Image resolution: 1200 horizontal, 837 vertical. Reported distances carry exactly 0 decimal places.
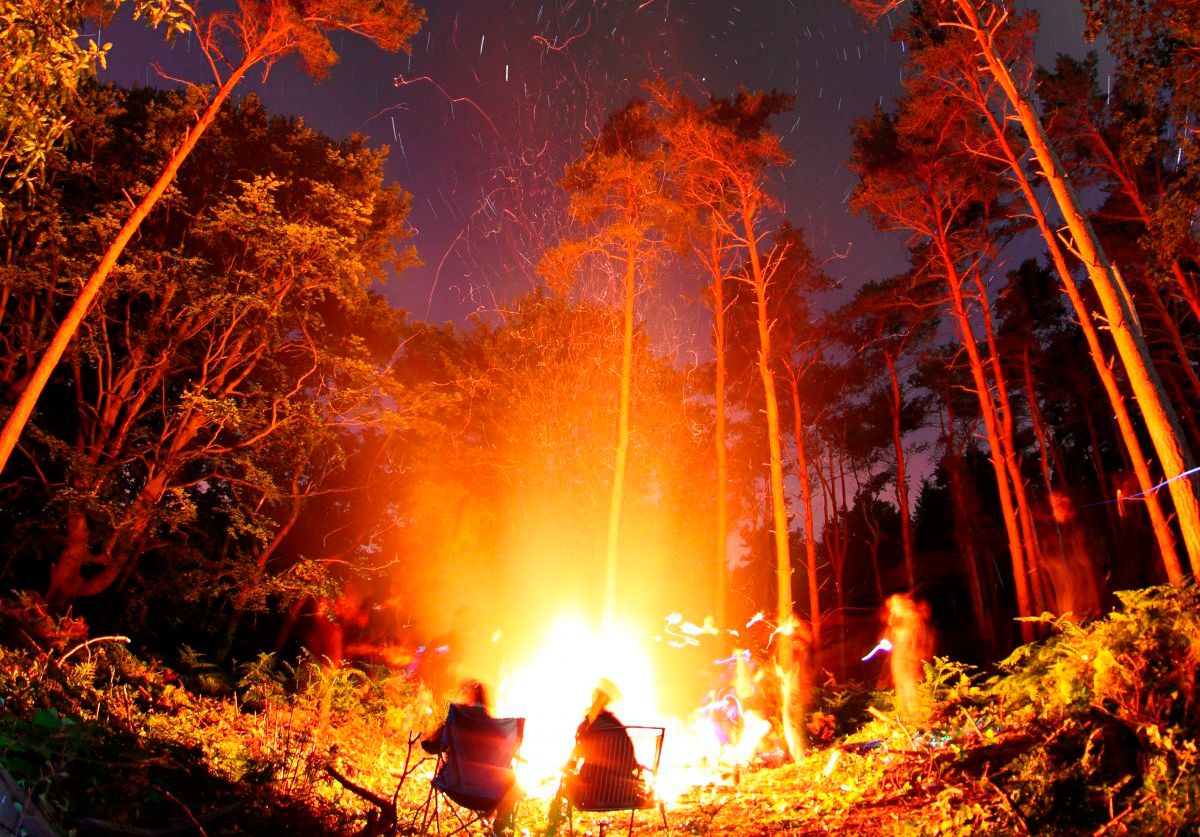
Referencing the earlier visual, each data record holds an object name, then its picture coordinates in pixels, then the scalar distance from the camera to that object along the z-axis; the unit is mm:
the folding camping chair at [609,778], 5328
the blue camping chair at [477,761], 4977
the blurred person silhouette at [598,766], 5414
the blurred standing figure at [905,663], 9011
